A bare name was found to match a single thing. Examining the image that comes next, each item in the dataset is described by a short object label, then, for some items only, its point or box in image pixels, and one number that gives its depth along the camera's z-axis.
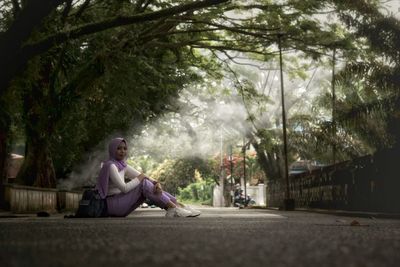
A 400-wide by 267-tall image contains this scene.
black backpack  10.07
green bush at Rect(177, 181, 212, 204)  76.56
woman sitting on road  9.86
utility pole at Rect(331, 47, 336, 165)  14.49
